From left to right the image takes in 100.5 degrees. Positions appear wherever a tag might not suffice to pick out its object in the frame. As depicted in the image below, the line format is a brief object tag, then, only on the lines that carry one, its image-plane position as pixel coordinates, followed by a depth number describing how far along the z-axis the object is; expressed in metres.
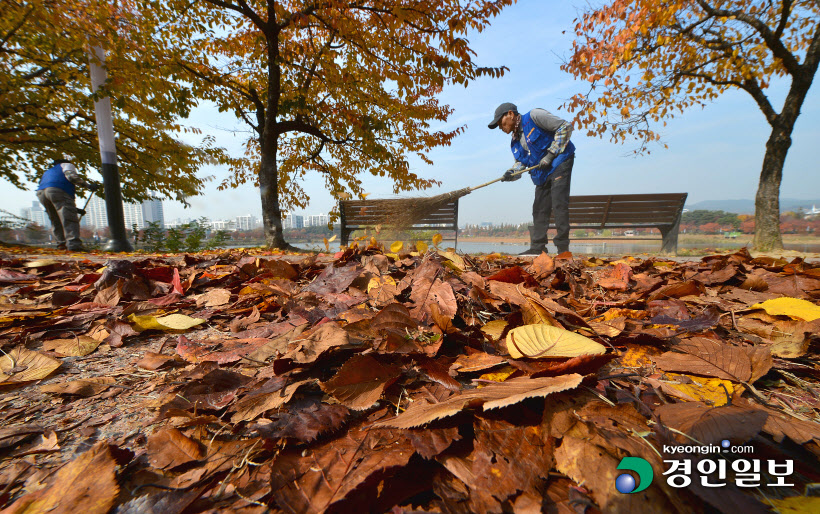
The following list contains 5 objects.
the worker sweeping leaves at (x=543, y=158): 4.98
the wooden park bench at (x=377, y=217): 6.76
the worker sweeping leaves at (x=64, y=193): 8.08
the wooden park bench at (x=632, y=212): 6.96
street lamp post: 6.47
